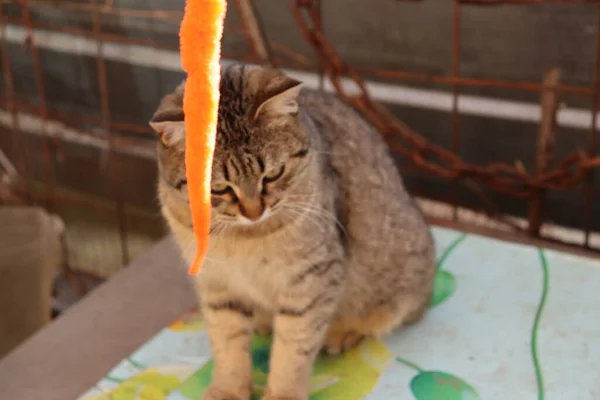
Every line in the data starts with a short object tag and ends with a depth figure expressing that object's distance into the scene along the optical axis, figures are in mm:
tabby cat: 885
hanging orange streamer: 580
